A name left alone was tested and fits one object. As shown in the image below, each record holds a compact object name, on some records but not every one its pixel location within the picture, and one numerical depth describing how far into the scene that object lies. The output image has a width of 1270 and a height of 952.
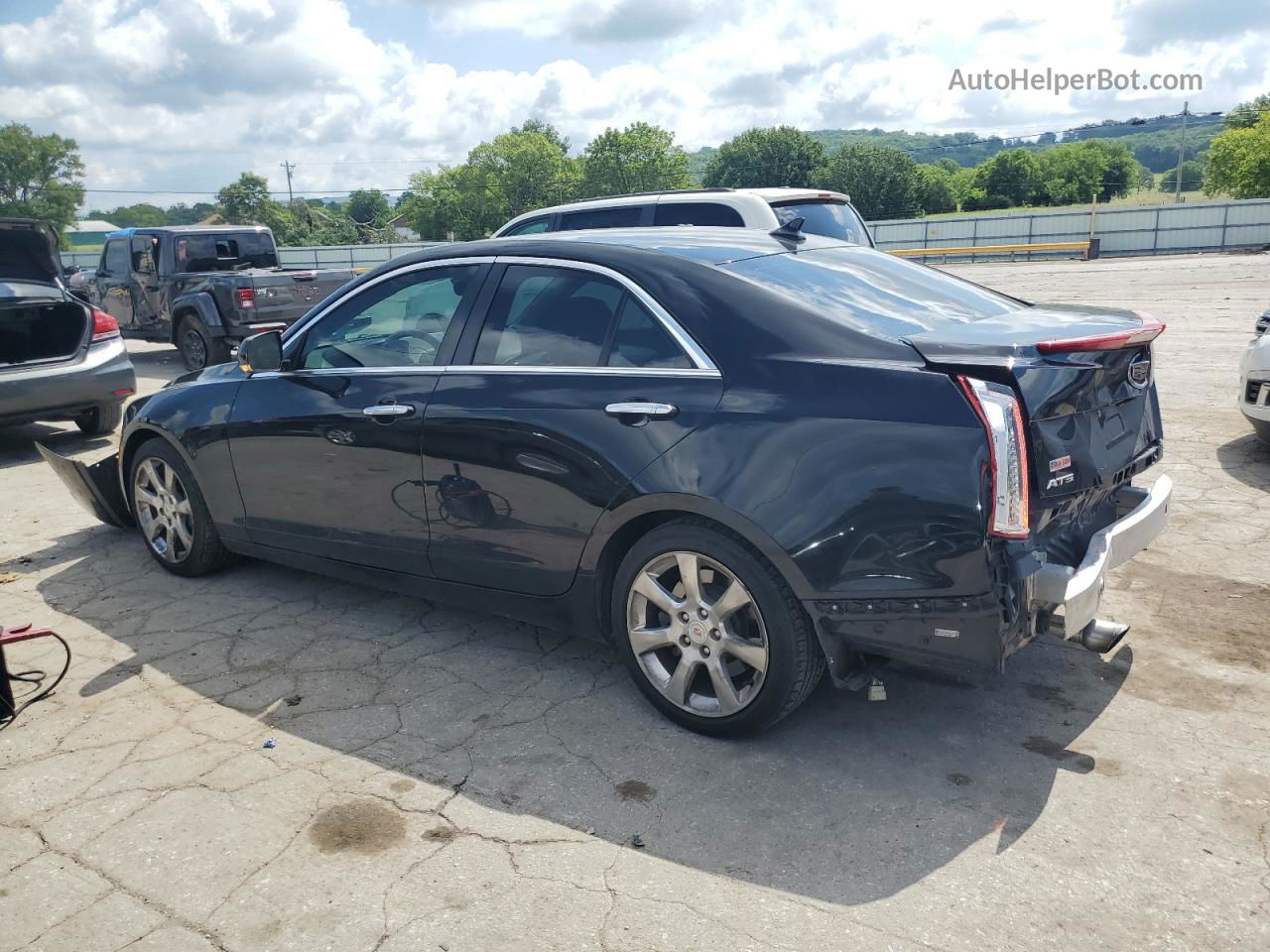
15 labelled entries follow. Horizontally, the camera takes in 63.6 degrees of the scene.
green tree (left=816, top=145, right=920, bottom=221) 96.25
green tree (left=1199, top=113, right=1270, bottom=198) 59.50
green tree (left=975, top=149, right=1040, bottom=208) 114.56
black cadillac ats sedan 3.02
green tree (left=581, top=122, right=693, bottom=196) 104.12
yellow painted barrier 35.06
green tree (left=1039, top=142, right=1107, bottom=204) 106.69
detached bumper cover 5.96
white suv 8.41
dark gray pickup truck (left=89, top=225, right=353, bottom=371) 13.02
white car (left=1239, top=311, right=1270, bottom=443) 6.45
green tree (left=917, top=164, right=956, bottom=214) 99.88
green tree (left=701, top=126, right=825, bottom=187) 112.56
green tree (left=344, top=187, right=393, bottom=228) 157.88
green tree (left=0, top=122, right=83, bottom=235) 105.62
